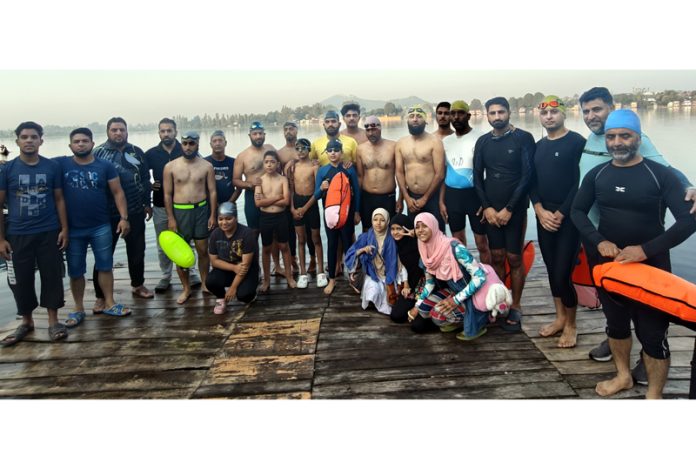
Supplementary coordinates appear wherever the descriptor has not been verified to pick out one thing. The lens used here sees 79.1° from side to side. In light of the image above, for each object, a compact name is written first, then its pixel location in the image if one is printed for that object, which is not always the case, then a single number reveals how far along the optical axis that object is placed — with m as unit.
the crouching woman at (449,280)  3.62
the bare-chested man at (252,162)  5.16
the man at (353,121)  5.36
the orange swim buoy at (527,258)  4.39
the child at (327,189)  4.70
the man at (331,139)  5.00
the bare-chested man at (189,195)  4.80
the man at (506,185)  3.71
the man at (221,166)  5.14
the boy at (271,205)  4.89
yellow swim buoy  4.75
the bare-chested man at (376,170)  4.86
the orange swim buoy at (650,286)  2.33
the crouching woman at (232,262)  4.49
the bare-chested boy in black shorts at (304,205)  5.02
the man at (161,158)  5.07
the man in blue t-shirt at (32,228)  3.75
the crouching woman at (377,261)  4.19
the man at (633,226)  2.55
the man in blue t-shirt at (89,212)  4.12
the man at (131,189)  4.75
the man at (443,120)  4.64
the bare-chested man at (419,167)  4.52
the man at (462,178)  4.28
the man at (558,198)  3.38
